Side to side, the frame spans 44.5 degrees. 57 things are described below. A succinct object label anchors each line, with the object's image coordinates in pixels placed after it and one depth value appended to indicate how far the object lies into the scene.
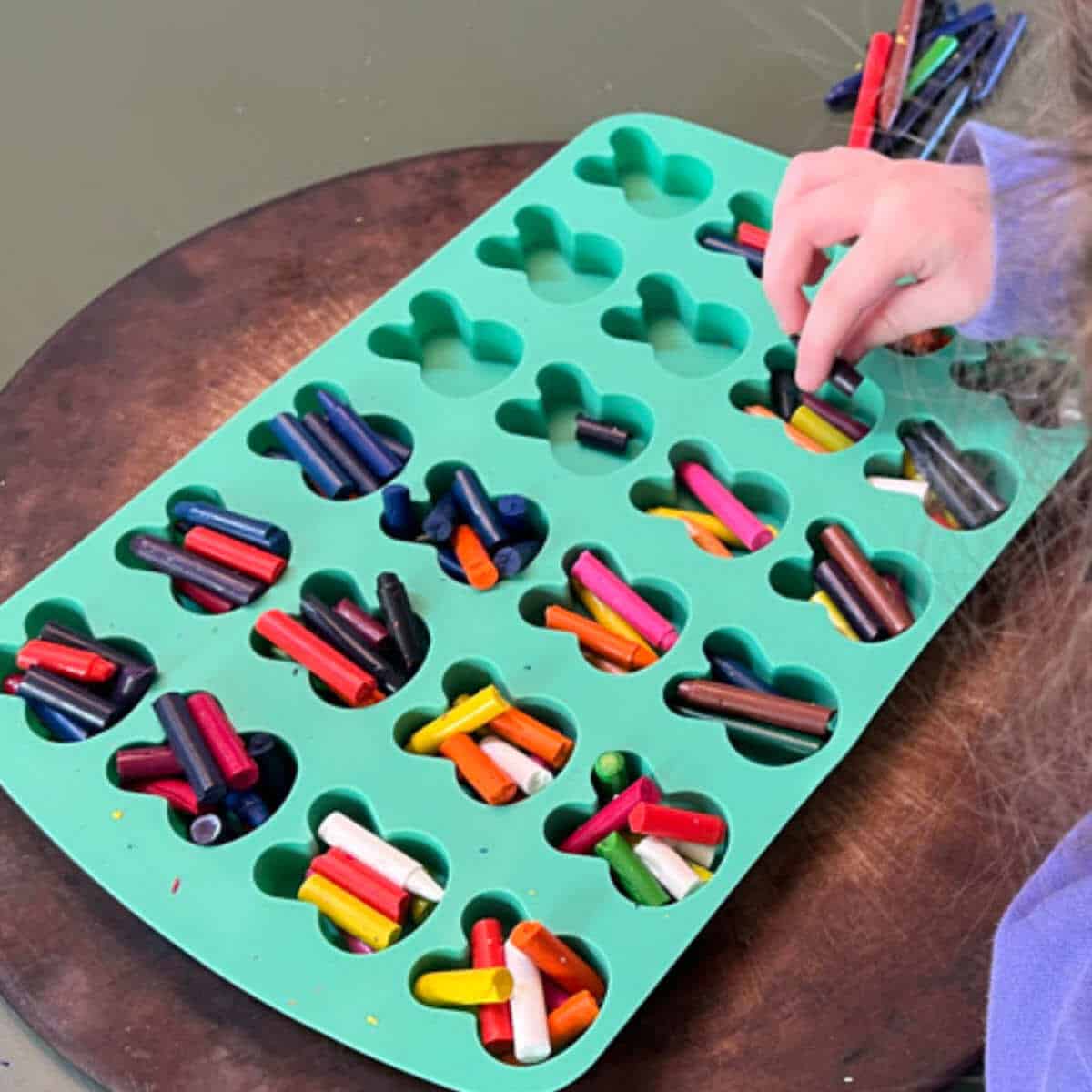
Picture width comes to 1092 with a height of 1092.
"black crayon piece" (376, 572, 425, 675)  0.74
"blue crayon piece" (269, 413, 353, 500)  0.81
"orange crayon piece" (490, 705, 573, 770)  0.70
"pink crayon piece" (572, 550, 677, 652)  0.75
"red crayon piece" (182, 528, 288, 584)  0.77
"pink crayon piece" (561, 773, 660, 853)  0.67
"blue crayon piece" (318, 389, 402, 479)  0.82
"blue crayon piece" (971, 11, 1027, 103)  1.04
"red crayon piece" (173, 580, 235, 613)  0.77
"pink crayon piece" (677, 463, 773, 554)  0.79
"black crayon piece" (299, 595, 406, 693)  0.73
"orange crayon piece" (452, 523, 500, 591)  0.76
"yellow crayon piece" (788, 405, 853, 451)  0.85
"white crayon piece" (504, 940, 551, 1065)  0.61
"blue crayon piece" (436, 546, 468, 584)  0.79
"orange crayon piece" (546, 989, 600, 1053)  0.62
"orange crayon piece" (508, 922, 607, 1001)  0.62
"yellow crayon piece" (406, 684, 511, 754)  0.70
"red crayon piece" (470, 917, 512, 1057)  0.62
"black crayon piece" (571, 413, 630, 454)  0.84
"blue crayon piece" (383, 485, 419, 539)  0.79
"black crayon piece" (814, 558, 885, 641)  0.76
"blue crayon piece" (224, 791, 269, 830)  0.69
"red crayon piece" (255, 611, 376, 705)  0.72
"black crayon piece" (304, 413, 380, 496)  0.82
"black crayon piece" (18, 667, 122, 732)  0.71
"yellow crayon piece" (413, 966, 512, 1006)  0.61
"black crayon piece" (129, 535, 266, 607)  0.76
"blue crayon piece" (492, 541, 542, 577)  0.77
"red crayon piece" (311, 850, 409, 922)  0.65
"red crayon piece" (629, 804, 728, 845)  0.66
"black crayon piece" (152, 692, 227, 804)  0.67
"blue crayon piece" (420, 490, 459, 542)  0.79
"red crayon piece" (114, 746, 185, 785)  0.69
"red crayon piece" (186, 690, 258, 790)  0.69
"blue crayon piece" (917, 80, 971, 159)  1.01
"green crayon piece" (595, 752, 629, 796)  0.69
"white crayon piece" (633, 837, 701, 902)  0.66
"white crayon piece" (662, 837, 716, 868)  0.68
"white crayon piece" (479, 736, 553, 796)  0.69
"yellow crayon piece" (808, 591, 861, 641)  0.76
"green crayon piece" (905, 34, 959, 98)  1.06
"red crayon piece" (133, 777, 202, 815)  0.69
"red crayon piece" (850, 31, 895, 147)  1.01
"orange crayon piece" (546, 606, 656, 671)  0.74
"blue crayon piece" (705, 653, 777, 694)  0.74
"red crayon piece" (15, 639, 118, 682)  0.72
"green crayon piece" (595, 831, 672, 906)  0.66
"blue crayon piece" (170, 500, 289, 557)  0.78
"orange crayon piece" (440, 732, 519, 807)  0.69
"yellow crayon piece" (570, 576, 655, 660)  0.76
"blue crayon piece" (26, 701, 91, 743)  0.72
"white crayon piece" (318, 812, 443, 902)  0.66
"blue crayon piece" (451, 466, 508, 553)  0.78
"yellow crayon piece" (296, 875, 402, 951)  0.65
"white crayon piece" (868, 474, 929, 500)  0.81
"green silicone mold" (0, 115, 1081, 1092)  0.65
